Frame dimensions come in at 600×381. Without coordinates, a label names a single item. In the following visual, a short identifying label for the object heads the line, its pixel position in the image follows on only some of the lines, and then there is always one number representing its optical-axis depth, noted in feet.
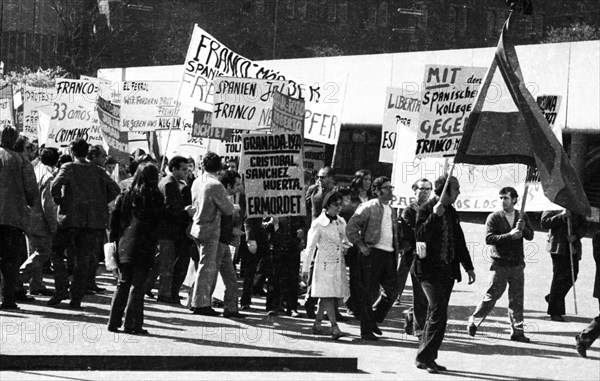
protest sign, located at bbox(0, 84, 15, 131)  75.72
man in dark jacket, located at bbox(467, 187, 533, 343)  42.70
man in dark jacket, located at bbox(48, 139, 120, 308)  42.42
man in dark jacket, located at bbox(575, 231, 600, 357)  37.99
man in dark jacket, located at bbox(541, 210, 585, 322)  49.32
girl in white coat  40.96
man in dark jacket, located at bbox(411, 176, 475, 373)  35.12
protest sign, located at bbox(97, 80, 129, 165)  74.95
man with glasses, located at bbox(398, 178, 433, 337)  42.65
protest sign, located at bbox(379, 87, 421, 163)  66.74
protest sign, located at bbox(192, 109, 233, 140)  68.90
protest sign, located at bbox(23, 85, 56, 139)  83.56
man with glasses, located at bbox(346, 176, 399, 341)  42.50
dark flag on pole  35.86
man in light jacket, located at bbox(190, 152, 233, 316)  43.65
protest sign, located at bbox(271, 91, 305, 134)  51.11
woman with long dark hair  37.68
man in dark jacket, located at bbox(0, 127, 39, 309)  41.14
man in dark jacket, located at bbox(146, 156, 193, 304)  44.29
